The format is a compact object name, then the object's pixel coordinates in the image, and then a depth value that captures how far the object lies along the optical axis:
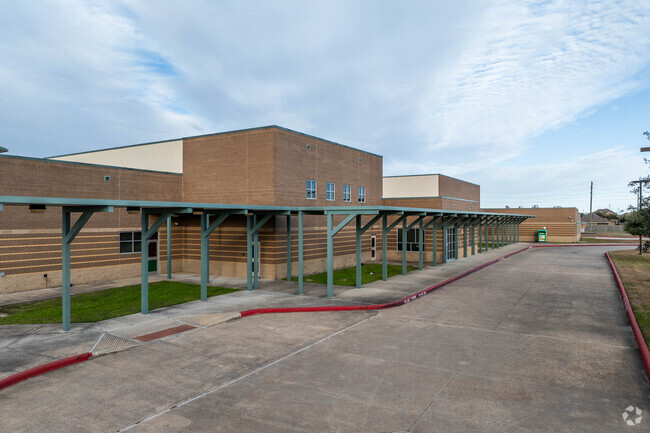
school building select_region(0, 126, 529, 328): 17.17
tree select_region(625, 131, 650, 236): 16.91
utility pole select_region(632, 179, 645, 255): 16.88
